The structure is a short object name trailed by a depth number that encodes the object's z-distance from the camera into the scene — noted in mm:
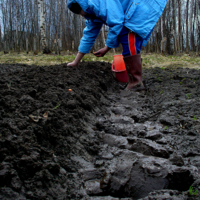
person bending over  2666
